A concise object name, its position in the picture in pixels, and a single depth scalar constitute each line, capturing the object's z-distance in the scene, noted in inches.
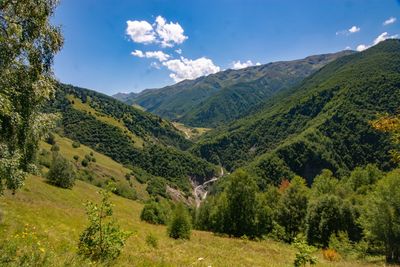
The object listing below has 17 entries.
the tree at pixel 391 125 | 500.1
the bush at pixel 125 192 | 5295.3
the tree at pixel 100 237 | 463.8
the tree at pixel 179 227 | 1325.0
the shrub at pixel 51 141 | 6348.4
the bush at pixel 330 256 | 1123.1
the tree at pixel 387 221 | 1461.6
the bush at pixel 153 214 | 2716.5
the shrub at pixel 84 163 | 6417.3
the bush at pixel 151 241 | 884.3
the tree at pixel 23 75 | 522.0
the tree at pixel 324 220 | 2354.8
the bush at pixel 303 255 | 538.9
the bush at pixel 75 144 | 7525.1
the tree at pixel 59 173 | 3344.0
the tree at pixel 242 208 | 2161.7
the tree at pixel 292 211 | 2730.8
